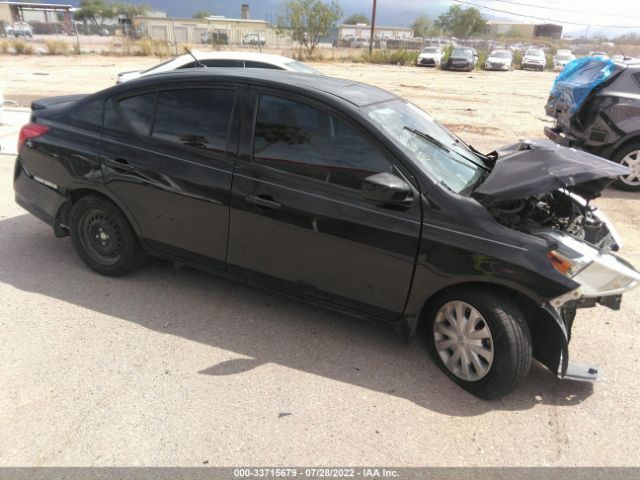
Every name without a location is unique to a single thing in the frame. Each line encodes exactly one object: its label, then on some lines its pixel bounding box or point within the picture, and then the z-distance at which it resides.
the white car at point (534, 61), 38.88
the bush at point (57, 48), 34.47
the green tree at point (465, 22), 92.31
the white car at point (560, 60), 40.09
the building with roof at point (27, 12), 62.51
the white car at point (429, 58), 36.19
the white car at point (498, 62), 36.00
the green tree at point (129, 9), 108.41
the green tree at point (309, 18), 41.31
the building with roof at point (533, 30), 123.55
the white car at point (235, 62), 8.84
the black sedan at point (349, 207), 2.93
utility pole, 42.73
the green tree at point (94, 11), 99.57
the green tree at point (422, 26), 107.62
